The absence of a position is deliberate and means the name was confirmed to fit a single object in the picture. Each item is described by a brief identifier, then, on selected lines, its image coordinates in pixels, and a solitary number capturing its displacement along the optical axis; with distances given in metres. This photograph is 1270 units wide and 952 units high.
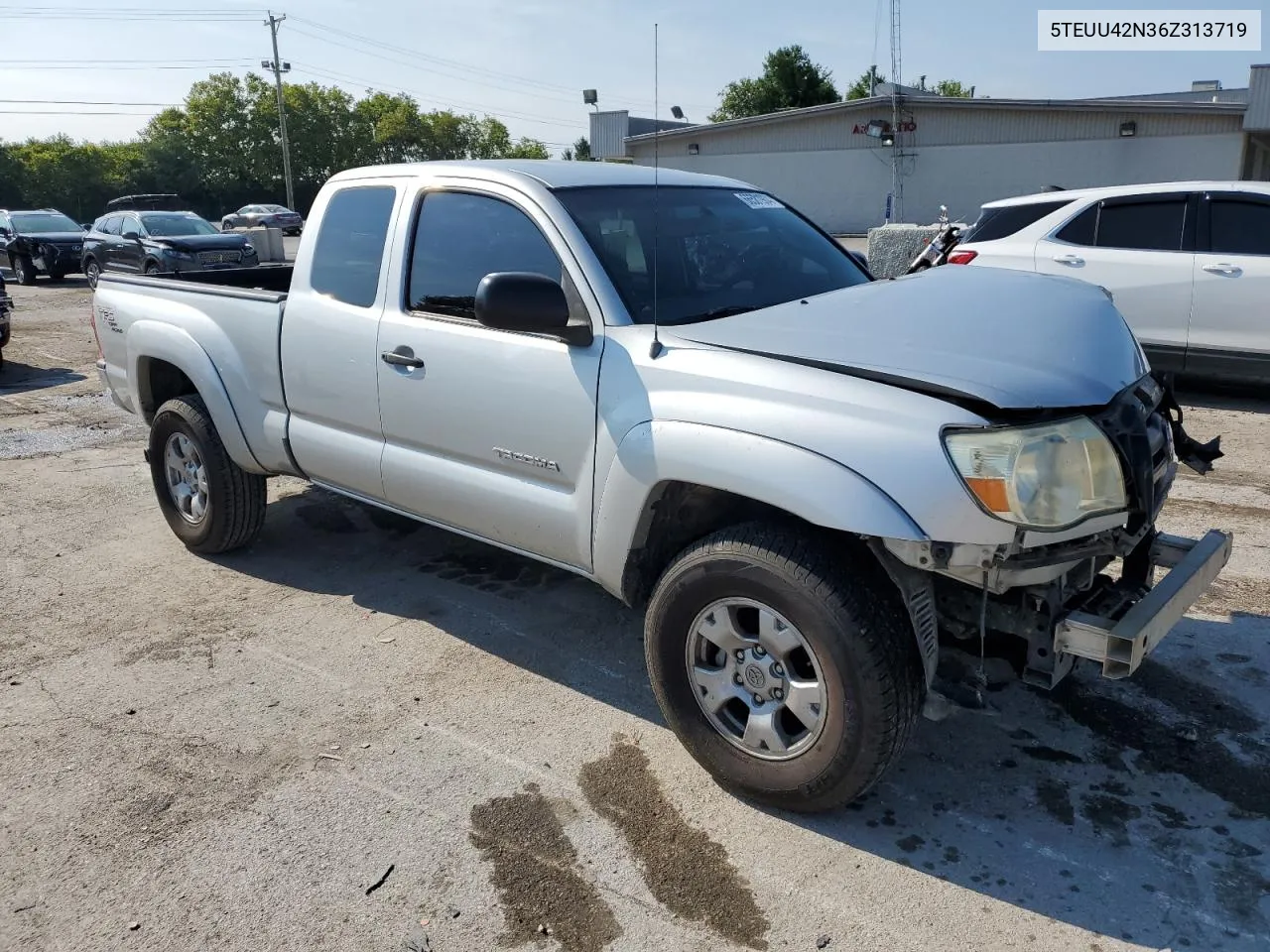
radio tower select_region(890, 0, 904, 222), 34.75
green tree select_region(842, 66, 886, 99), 68.10
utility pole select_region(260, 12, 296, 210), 59.30
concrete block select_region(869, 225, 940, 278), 11.89
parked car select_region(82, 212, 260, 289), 18.69
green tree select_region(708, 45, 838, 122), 62.69
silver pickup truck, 2.73
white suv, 7.71
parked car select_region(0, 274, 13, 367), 11.11
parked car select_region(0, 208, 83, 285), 22.09
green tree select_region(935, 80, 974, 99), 79.04
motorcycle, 9.28
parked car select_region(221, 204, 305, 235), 46.31
